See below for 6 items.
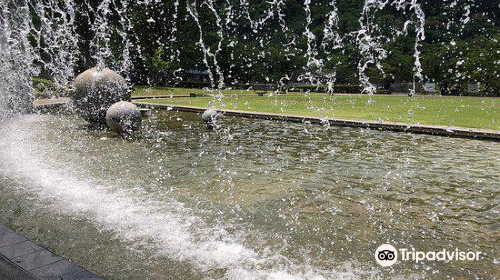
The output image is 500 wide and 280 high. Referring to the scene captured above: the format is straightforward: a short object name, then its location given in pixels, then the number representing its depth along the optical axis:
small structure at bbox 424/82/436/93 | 46.45
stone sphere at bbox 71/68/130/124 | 14.02
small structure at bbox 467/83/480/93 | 40.91
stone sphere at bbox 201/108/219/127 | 14.67
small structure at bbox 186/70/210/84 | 54.75
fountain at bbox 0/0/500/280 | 4.41
